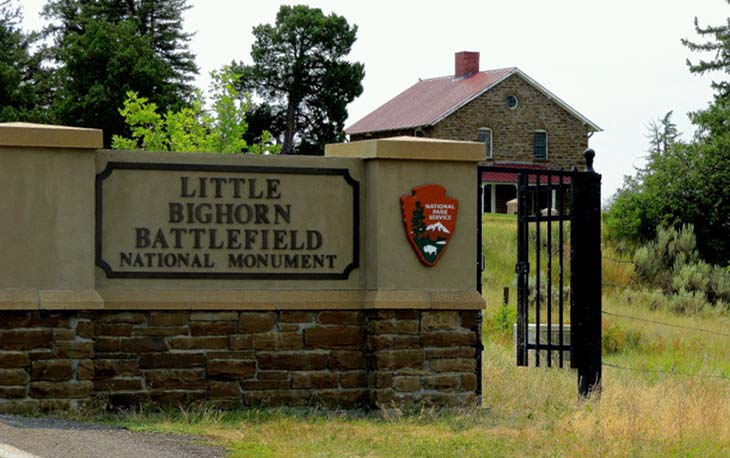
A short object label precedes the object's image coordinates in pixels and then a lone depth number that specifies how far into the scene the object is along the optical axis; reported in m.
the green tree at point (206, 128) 25.39
